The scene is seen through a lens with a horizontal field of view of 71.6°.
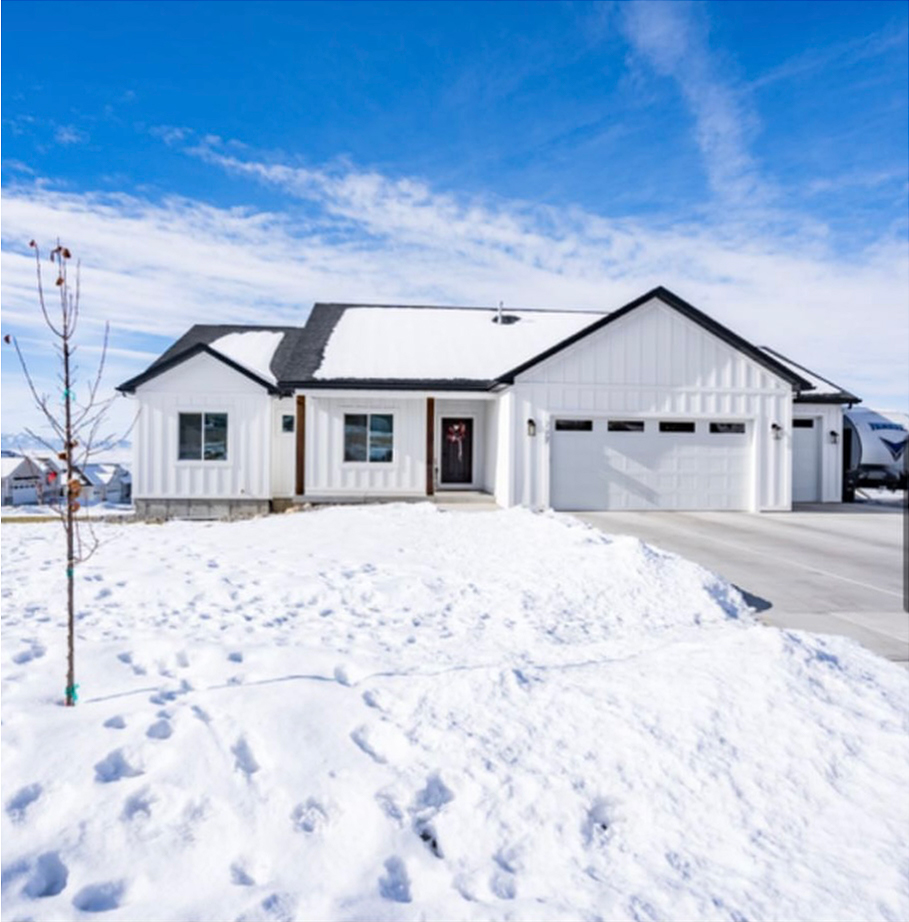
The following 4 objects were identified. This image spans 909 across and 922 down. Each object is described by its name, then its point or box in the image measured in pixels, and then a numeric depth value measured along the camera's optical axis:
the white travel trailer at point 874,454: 19.38
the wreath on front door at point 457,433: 17.81
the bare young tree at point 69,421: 3.77
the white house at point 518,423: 14.90
